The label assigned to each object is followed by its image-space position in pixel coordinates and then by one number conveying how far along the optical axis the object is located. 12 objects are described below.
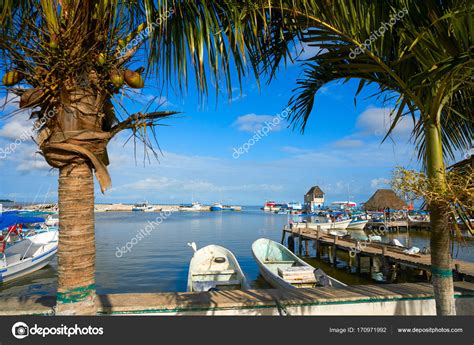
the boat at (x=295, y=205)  122.29
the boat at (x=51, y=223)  41.92
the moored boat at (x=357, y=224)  46.69
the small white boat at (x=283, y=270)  11.51
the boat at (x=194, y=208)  153.88
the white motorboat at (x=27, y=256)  16.73
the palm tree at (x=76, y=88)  2.38
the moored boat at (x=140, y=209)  148.00
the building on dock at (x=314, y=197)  83.31
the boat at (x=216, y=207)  153.41
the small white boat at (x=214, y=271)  11.67
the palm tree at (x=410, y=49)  2.76
